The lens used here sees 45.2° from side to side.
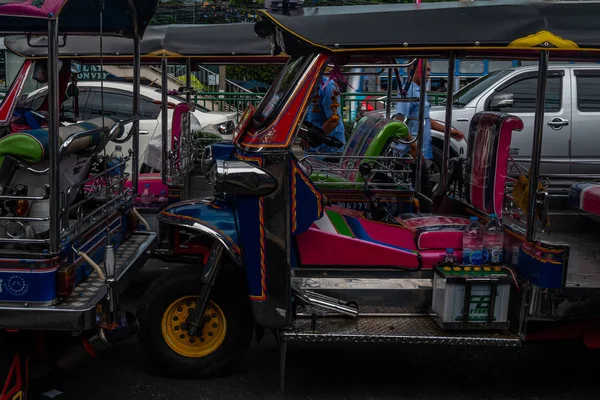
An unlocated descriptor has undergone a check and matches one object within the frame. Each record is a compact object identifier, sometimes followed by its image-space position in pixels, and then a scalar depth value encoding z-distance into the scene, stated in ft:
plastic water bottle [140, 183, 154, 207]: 22.75
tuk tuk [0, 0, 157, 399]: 12.11
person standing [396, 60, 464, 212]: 23.77
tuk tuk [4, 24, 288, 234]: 22.67
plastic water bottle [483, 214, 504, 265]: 15.46
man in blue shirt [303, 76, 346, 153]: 26.81
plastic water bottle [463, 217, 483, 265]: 15.40
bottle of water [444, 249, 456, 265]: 15.42
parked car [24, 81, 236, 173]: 31.45
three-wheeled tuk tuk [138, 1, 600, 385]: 13.73
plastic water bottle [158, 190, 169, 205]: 22.74
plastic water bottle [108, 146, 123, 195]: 16.96
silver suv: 32.45
